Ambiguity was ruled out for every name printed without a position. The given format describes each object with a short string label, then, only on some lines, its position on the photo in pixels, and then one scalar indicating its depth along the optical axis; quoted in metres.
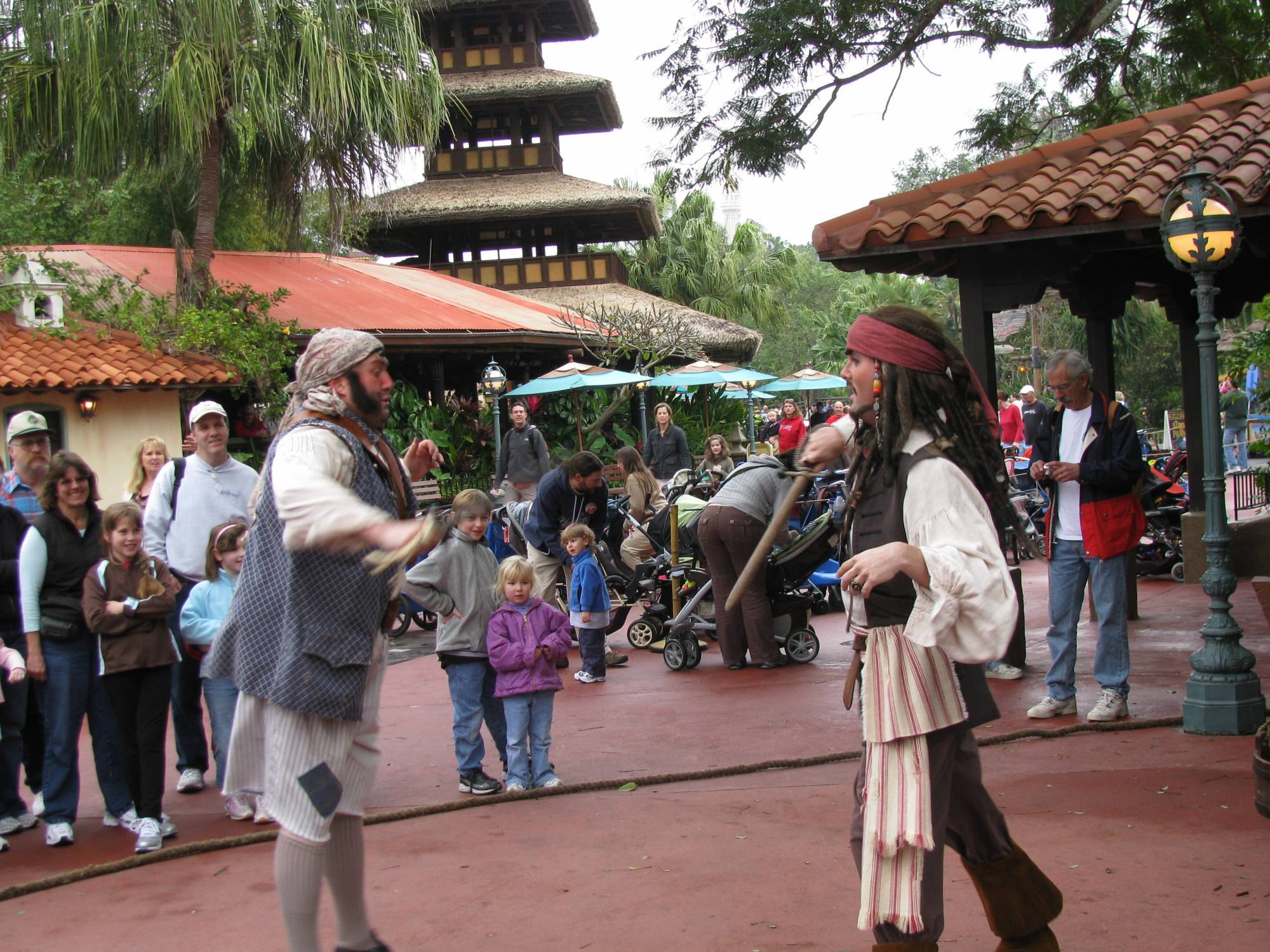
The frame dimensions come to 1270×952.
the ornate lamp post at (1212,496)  6.13
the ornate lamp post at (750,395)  25.79
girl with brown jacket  5.48
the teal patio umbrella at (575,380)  19.67
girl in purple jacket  6.03
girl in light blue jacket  5.88
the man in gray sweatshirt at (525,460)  14.12
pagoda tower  30.00
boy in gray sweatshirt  6.10
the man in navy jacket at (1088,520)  6.50
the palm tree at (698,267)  42.16
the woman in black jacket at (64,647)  5.55
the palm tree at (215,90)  16.64
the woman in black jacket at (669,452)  16.23
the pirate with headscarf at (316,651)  3.33
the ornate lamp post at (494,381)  20.83
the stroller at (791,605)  9.09
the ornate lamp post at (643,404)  22.98
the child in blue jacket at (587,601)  8.73
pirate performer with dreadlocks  3.04
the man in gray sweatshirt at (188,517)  6.32
